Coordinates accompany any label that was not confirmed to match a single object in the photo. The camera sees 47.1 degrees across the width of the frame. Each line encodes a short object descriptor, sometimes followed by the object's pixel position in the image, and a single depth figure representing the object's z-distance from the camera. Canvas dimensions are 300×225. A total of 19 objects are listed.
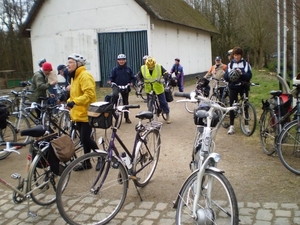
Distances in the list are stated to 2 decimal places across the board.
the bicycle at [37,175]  4.02
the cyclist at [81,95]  5.08
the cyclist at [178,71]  15.51
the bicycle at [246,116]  7.17
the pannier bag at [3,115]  5.52
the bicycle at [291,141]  4.95
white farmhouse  18.23
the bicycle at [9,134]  7.00
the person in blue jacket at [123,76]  9.12
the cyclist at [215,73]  9.64
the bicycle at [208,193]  3.03
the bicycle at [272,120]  5.62
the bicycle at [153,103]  8.83
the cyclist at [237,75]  7.11
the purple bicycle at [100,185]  3.75
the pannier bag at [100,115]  4.05
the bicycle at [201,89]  9.11
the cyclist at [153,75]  8.62
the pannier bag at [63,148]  4.15
